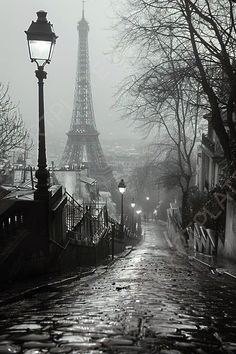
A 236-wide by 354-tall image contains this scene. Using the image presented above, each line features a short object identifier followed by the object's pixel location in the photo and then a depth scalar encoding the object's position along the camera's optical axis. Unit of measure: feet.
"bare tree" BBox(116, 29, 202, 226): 41.35
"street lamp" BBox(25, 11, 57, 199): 25.63
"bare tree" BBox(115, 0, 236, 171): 39.40
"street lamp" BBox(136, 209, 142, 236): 177.67
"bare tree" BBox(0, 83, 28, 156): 100.48
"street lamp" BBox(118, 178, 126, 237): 76.52
